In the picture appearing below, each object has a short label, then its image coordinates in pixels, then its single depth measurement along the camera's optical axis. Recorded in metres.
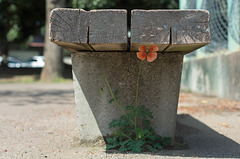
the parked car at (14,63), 25.03
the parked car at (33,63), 26.40
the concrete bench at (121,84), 2.27
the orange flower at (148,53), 1.95
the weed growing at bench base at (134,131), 2.12
